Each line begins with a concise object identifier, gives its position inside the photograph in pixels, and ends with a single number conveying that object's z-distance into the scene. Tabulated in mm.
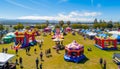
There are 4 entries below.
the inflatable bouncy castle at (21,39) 18996
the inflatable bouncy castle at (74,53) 13330
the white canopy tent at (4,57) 9475
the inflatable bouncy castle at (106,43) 18084
